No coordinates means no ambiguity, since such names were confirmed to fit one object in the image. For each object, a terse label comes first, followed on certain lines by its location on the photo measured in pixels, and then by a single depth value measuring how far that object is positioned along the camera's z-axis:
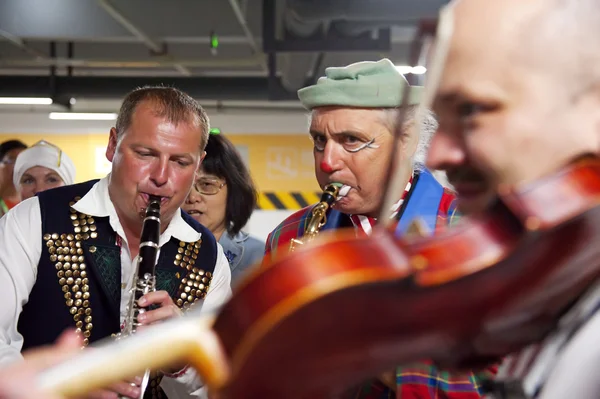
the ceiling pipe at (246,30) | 5.77
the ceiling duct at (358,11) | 4.58
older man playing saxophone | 1.81
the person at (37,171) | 3.99
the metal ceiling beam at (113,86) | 8.09
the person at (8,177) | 4.34
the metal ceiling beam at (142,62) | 7.45
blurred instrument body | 0.55
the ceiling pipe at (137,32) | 5.87
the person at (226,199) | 3.28
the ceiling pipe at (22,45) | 6.56
